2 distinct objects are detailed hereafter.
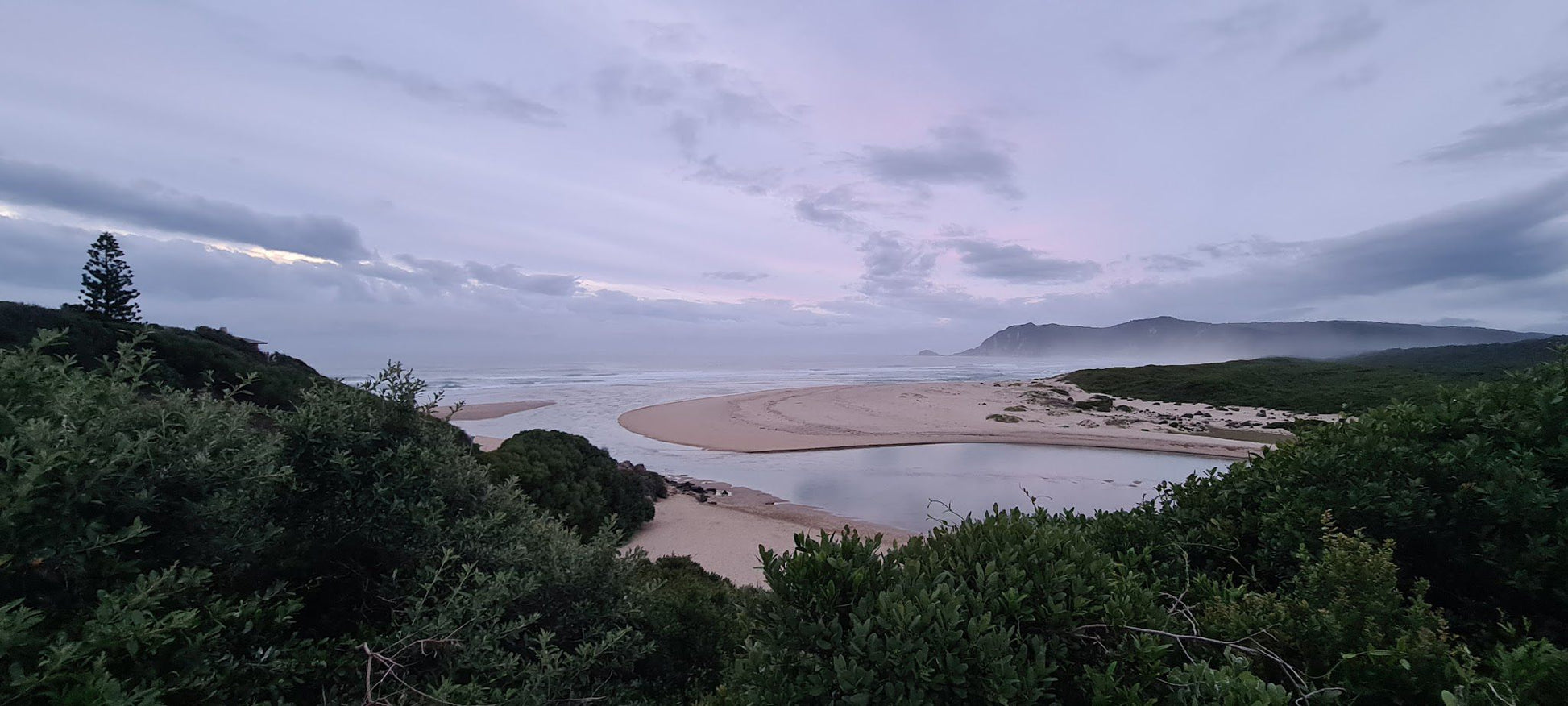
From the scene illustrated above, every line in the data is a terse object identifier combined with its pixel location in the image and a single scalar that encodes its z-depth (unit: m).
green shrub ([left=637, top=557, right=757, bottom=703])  4.19
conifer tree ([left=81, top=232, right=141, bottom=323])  28.19
